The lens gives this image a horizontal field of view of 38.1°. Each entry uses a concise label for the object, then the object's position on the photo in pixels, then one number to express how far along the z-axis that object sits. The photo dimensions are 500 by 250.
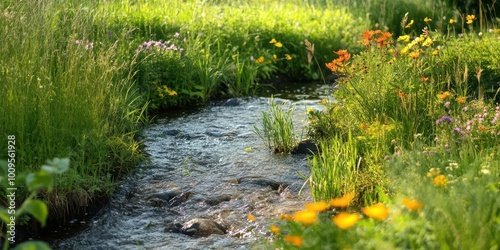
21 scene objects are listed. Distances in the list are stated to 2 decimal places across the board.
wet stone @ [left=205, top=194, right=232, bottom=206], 5.69
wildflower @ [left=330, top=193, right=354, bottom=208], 3.30
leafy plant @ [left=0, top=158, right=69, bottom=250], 2.49
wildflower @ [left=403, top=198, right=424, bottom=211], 3.04
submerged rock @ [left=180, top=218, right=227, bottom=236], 5.04
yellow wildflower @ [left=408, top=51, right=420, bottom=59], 5.89
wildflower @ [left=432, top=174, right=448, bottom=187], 3.82
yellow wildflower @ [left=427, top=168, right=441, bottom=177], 4.00
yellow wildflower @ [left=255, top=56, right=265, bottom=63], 9.98
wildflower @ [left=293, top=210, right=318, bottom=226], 2.96
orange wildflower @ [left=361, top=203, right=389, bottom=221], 2.86
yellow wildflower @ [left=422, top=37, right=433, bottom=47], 6.26
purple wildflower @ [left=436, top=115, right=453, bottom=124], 5.23
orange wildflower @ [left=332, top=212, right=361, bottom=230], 2.74
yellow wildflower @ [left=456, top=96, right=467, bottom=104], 5.61
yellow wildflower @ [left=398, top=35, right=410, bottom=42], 6.72
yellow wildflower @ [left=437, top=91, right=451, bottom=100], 5.56
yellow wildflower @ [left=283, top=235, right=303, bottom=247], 3.02
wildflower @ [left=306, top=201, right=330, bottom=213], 3.23
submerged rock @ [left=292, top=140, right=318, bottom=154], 6.88
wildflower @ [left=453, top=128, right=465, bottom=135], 4.99
